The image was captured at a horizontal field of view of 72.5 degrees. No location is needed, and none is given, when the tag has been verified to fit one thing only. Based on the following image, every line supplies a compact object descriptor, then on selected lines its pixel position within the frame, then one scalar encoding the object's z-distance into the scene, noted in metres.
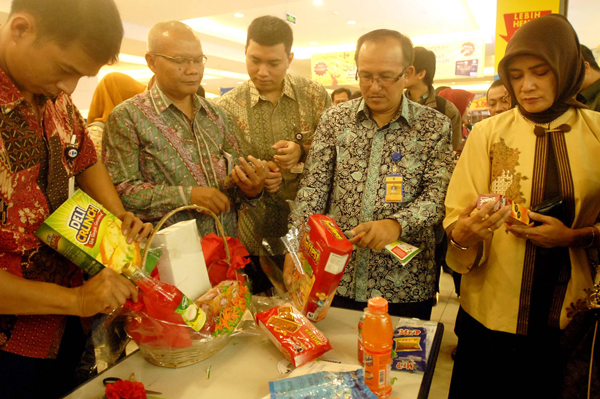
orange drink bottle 1.06
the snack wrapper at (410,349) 1.19
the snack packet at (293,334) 1.18
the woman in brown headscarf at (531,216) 1.43
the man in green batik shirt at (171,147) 1.67
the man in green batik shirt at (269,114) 2.15
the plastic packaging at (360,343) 1.14
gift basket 1.08
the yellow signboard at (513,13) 3.18
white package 1.19
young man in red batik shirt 1.01
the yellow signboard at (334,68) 10.90
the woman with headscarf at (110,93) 2.40
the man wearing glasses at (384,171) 1.72
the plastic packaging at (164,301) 1.05
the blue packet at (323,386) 0.98
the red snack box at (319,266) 1.24
